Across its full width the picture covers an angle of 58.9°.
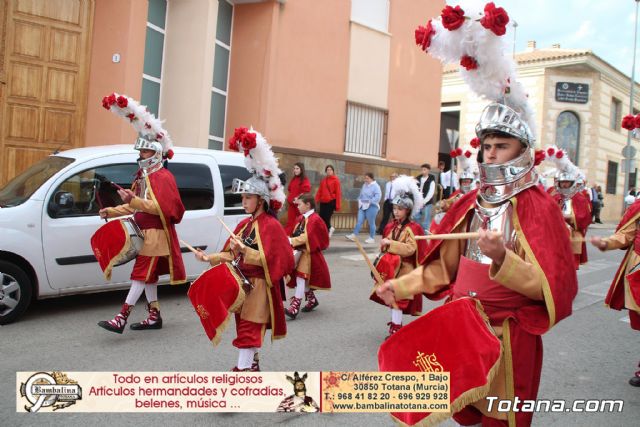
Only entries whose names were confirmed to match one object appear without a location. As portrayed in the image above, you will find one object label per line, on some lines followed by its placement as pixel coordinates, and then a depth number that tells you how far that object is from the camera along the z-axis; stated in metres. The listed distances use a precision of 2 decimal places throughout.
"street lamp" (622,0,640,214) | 23.11
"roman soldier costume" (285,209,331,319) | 7.02
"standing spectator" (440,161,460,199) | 16.14
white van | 5.84
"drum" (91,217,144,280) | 5.64
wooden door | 10.03
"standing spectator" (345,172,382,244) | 13.68
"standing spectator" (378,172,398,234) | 14.34
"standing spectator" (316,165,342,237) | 12.55
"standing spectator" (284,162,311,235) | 10.96
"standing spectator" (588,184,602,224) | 24.03
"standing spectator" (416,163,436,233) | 13.33
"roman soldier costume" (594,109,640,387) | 4.99
